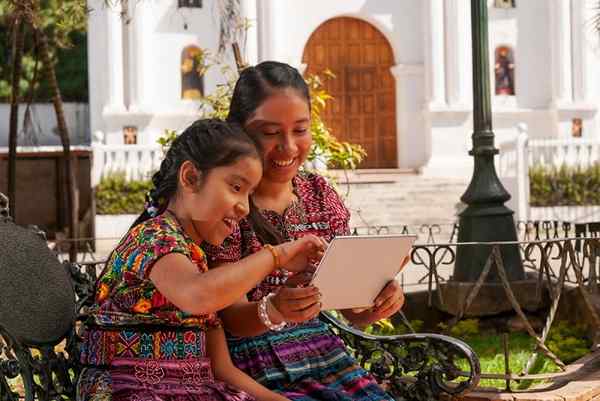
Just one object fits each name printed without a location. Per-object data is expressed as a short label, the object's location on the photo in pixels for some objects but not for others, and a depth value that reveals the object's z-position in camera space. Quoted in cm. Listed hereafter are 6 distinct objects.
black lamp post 782
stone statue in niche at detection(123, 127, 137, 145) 2267
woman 322
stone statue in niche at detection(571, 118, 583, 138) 2377
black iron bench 329
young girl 285
